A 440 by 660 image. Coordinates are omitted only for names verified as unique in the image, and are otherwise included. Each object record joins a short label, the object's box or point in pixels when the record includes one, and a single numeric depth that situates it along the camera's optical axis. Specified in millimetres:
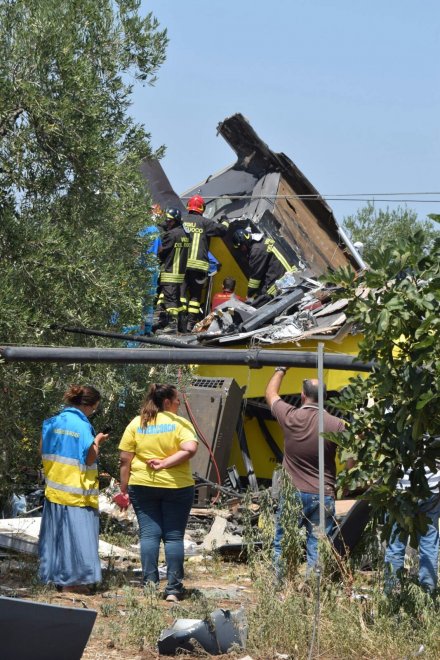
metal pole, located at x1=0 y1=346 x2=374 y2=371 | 14936
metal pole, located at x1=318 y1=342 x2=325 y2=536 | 13151
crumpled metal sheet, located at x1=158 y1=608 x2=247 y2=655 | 12059
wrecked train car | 24910
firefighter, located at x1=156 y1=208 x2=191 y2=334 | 30326
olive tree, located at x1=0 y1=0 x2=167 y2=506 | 14767
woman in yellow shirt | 15486
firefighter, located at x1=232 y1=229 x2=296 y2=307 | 30561
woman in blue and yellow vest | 15824
